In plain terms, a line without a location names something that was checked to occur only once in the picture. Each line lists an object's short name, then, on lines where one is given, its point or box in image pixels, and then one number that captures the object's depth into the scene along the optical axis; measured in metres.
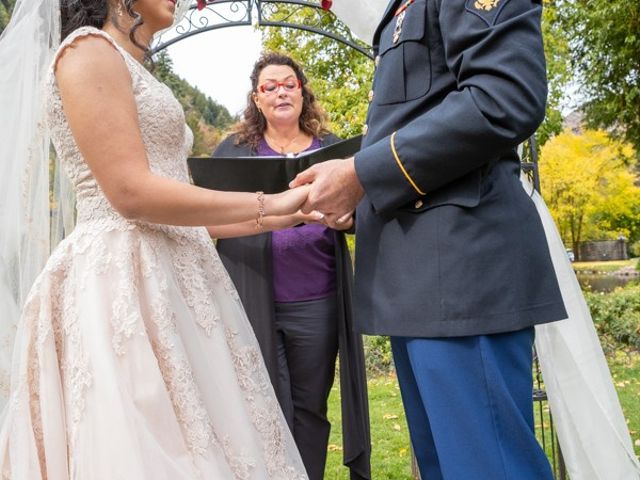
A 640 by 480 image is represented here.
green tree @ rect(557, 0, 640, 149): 11.90
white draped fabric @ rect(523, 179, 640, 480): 2.83
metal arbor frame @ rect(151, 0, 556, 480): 3.86
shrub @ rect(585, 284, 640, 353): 8.63
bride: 1.89
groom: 1.61
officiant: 3.38
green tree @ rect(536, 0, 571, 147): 9.27
